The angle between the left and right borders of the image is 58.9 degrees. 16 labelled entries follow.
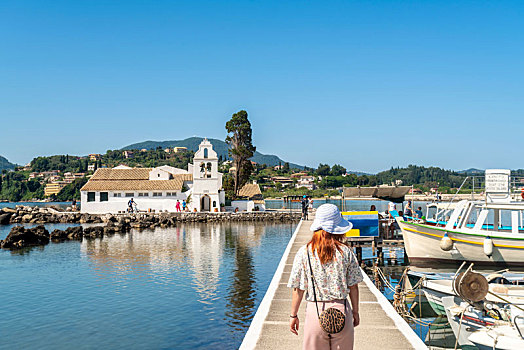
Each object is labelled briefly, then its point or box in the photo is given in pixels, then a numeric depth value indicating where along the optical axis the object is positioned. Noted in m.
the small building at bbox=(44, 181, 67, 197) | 177.79
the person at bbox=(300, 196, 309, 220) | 37.95
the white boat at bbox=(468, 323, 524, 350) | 9.71
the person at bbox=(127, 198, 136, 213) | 58.28
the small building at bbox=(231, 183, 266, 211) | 60.79
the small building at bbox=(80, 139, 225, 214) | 57.59
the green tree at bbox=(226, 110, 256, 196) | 65.94
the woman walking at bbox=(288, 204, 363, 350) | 5.01
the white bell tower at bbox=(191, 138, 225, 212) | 57.06
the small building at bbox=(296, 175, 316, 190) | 186.57
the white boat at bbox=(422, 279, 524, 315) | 11.16
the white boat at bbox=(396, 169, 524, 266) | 21.08
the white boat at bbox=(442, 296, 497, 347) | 10.60
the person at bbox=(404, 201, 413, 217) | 30.02
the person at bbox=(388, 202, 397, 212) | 28.50
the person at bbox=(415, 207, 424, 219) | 29.84
